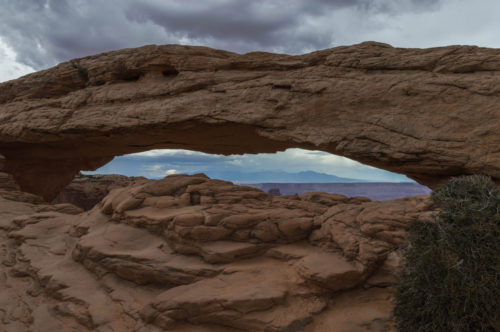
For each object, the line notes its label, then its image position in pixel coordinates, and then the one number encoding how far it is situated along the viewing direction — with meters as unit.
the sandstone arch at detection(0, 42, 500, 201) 7.91
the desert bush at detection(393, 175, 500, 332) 4.20
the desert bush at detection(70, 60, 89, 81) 13.52
